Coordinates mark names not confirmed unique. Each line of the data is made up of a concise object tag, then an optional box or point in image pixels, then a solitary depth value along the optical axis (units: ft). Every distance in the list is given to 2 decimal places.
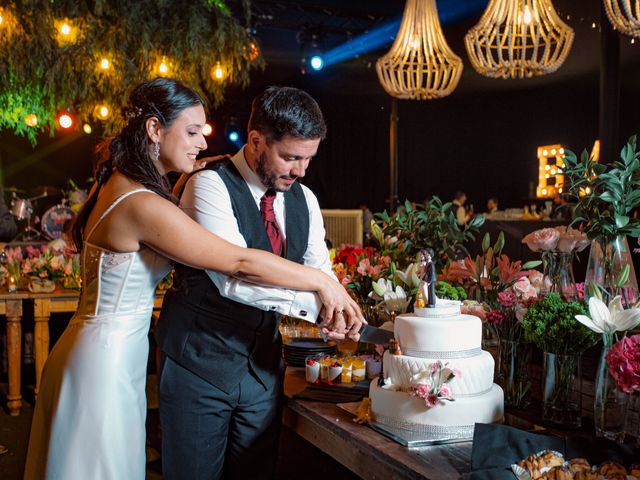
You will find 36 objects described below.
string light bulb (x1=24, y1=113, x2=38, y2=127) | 30.61
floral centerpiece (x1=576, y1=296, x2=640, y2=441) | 5.13
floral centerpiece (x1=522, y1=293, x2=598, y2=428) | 5.49
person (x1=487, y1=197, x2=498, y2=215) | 35.17
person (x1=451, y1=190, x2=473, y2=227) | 32.07
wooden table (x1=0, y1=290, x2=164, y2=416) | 15.02
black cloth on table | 4.53
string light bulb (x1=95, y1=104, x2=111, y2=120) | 27.04
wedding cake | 5.23
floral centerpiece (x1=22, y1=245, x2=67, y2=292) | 15.17
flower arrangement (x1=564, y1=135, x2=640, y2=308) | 5.47
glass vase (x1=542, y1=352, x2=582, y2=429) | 5.63
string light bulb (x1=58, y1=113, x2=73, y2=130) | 31.81
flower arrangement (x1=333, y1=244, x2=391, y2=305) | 7.77
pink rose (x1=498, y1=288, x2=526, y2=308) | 6.07
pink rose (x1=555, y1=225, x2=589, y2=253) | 5.98
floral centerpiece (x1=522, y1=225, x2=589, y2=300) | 5.99
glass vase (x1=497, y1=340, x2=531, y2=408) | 6.17
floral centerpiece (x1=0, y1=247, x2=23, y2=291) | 15.47
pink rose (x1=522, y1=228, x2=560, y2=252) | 5.98
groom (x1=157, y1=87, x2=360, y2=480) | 6.00
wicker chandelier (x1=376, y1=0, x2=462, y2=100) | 14.12
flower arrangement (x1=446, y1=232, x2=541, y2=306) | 6.52
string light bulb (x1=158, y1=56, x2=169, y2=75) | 25.68
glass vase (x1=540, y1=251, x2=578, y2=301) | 6.06
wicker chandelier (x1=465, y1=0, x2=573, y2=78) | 12.75
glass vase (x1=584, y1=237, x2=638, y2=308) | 5.68
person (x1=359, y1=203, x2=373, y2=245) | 35.92
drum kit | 22.61
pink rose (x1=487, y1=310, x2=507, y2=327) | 6.10
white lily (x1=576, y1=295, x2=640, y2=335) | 5.13
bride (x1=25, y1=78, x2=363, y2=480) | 5.70
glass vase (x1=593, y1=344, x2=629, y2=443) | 5.15
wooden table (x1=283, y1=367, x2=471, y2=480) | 4.75
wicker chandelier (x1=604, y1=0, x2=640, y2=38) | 9.50
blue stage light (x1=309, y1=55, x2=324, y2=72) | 35.40
